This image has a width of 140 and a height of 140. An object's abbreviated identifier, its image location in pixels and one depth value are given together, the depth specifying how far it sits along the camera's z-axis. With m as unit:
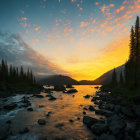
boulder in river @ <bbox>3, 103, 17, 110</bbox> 15.96
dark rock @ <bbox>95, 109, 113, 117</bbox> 11.91
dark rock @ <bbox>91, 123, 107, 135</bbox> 7.66
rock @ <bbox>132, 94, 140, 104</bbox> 12.83
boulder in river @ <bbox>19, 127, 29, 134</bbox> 8.13
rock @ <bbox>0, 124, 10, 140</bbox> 6.96
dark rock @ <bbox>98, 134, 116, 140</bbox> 6.24
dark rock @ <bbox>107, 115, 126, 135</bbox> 7.25
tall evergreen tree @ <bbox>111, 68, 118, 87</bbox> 65.89
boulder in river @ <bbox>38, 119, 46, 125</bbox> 9.98
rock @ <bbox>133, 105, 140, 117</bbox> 10.21
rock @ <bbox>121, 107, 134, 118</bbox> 10.85
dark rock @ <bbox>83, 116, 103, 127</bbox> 9.18
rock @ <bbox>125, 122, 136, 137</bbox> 6.89
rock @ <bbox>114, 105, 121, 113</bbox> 13.12
